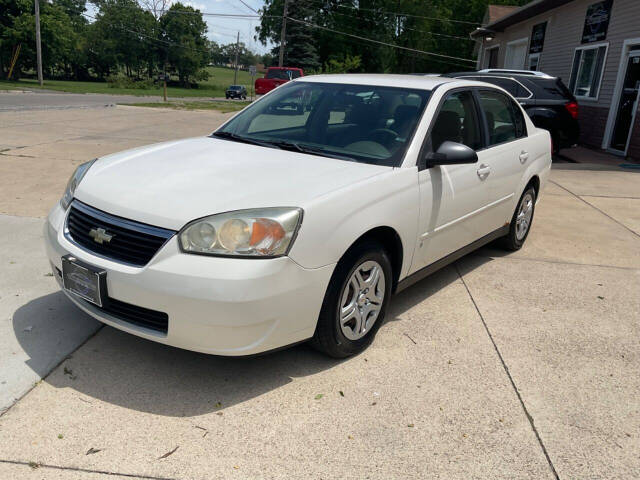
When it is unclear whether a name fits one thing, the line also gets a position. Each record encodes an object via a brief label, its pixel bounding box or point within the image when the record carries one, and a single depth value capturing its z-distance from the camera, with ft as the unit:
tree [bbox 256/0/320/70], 180.34
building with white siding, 42.96
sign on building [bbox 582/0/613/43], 46.98
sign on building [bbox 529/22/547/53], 63.31
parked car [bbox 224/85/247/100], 156.76
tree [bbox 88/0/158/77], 240.32
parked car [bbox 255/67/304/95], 91.76
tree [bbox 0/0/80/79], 156.97
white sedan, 8.75
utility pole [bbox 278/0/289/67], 143.02
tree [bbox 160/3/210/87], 245.45
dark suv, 36.70
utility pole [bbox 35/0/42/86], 114.50
